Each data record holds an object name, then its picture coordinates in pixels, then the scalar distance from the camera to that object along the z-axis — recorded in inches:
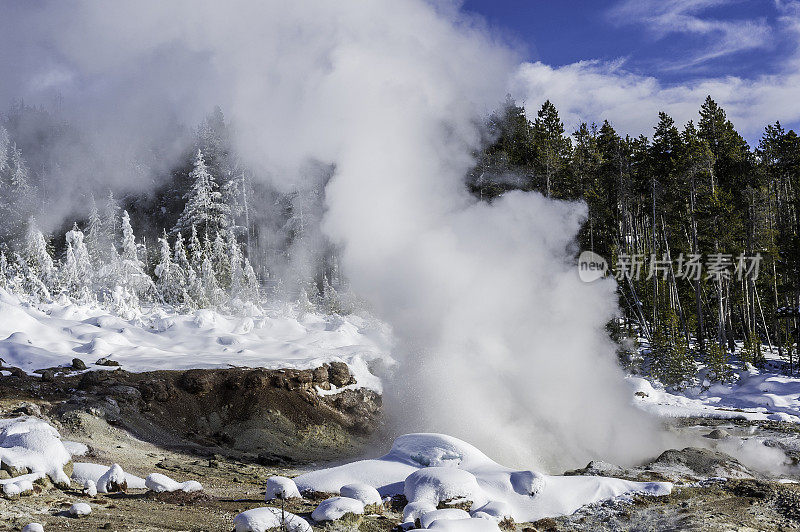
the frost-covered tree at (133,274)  1371.1
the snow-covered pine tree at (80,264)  1329.6
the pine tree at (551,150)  1122.0
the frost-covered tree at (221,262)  1675.7
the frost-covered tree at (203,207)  1898.4
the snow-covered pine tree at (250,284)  1550.2
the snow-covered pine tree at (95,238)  1696.6
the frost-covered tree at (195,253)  1656.0
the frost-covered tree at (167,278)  1486.2
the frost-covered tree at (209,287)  1442.7
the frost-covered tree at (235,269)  1573.1
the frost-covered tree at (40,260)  1315.2
